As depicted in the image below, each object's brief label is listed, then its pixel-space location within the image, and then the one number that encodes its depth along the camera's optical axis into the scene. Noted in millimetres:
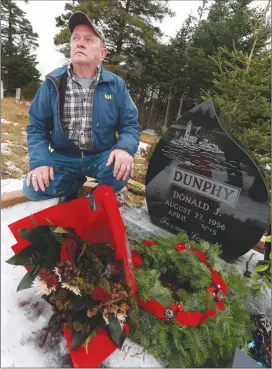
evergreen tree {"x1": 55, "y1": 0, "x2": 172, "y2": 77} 12742
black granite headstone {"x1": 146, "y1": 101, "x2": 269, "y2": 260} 2012
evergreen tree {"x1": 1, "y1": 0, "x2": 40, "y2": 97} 15543
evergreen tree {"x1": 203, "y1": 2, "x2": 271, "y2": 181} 2879
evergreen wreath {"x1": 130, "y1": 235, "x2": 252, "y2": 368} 1467
